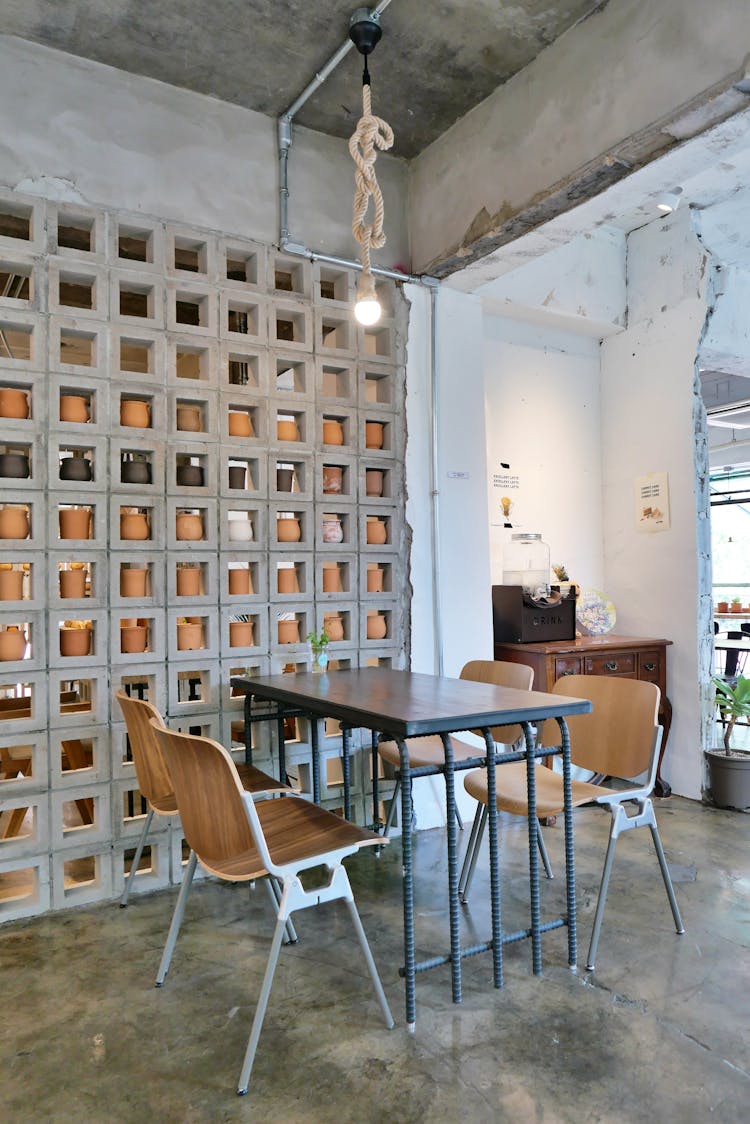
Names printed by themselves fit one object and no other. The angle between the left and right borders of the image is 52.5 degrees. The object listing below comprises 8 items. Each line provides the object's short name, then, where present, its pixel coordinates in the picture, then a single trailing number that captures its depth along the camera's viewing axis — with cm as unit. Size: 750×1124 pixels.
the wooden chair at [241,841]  184
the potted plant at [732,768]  406
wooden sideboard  408
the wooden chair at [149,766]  250
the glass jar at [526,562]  466
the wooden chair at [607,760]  247
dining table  209
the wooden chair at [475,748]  312
